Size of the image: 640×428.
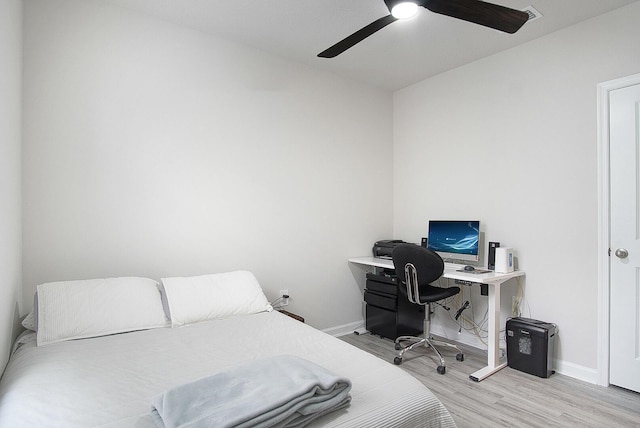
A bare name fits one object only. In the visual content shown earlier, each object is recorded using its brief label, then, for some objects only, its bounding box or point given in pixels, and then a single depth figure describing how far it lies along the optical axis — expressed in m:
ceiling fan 1.69
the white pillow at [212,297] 2.27
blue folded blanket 1.02
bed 1.19
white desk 2.71
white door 2.43
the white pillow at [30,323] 1.98
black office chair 2.80
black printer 3.75
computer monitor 3.20
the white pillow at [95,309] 1.90
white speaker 2.91
